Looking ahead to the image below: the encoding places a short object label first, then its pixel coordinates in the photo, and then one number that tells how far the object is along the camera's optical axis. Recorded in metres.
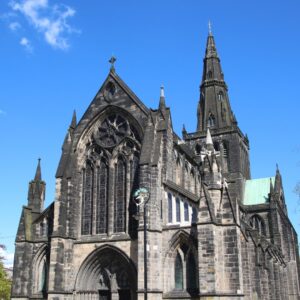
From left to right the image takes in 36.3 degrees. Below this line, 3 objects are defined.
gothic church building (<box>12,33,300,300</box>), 25.14
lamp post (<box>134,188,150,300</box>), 21.88
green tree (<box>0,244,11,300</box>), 43.13
